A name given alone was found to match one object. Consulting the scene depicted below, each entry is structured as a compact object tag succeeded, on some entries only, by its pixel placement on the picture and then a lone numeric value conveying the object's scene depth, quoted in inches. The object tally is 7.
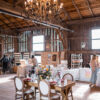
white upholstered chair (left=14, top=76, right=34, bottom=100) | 193.0
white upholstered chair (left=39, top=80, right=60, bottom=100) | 166.9
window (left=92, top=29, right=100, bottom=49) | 437.5
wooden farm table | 176.0
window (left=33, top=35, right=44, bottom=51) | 553.9
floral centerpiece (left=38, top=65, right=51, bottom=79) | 204.7
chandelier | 192.9
